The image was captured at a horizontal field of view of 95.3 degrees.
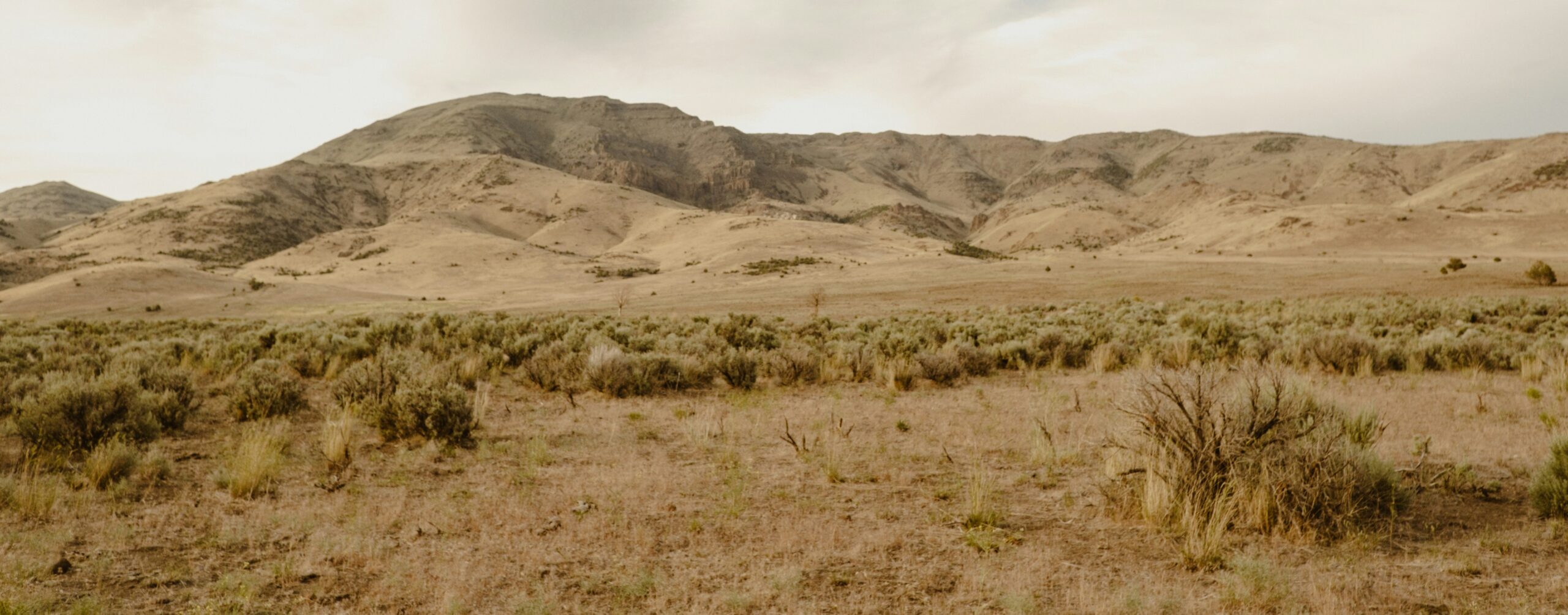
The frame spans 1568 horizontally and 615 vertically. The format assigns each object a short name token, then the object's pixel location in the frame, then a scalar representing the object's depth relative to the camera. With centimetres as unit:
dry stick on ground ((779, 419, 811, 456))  855
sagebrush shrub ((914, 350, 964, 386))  1373
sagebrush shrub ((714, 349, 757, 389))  1396
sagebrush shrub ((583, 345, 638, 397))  1288
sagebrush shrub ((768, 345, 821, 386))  1418
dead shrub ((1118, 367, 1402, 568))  581
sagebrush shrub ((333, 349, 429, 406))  1121
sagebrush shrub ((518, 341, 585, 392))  1352
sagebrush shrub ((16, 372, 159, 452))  849
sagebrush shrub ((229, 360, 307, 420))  1092
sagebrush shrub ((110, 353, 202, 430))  994
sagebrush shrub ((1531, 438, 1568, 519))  592
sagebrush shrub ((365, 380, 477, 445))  937
